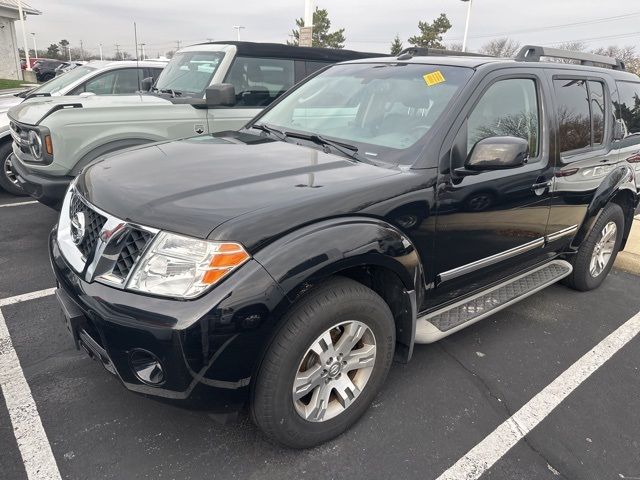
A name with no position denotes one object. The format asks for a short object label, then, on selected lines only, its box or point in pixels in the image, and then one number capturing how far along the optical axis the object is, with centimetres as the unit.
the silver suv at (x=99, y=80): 671
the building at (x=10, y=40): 2636
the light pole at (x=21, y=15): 2545
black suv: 186
